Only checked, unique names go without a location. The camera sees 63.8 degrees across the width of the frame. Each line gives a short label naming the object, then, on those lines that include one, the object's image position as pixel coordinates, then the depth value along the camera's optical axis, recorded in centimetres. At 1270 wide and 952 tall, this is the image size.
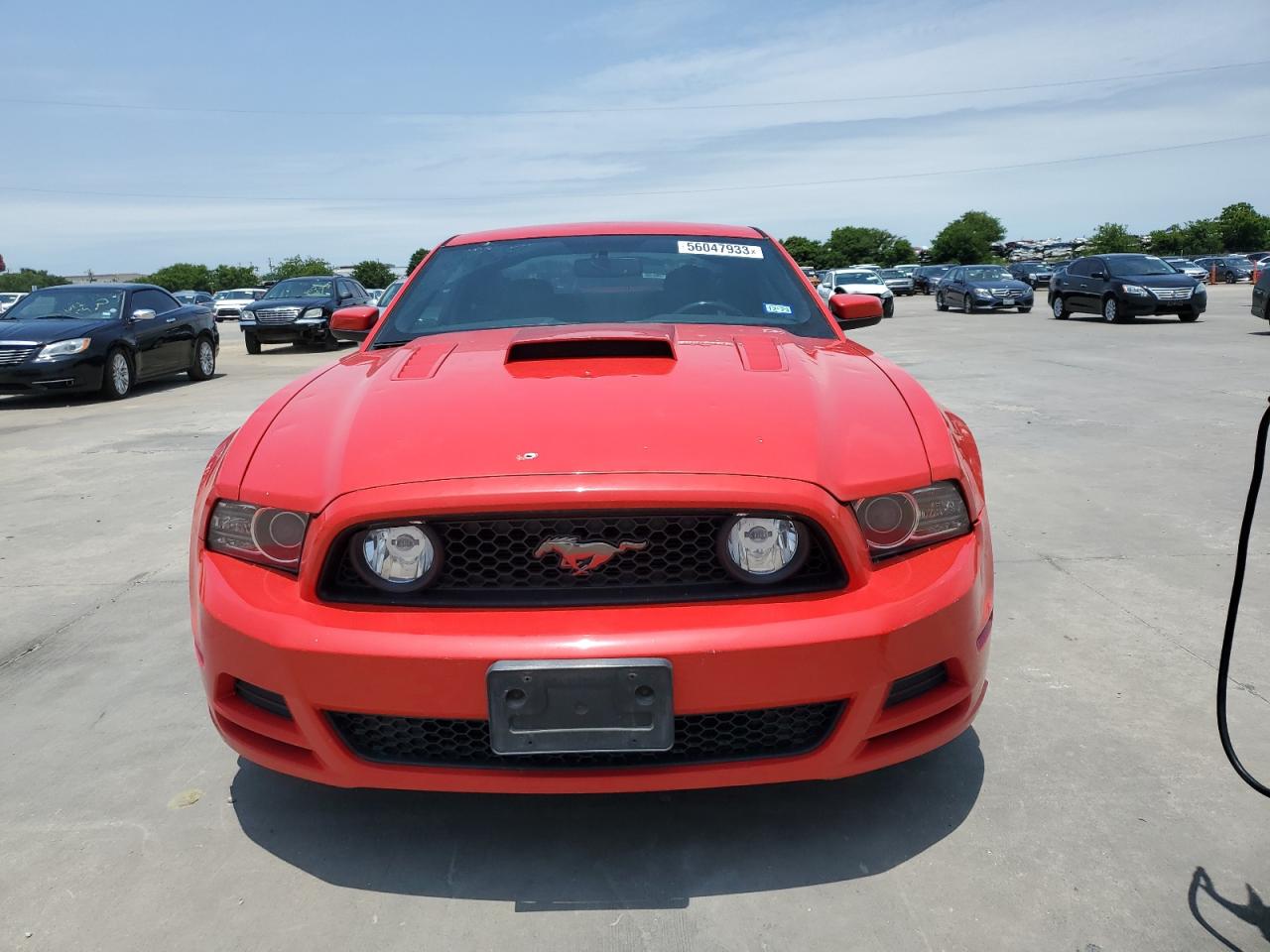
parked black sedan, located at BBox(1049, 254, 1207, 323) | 1866
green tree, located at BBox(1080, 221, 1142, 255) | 6700
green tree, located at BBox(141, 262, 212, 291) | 9469
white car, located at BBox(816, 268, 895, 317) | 2684
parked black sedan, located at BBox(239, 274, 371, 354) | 1905
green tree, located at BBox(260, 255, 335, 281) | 9005
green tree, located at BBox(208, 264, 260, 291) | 9669
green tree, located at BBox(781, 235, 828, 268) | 9445
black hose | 208
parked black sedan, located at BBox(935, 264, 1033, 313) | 2564
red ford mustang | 189
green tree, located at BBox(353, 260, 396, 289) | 9525
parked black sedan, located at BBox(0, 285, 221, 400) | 1120
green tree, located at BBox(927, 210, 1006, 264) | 8612
